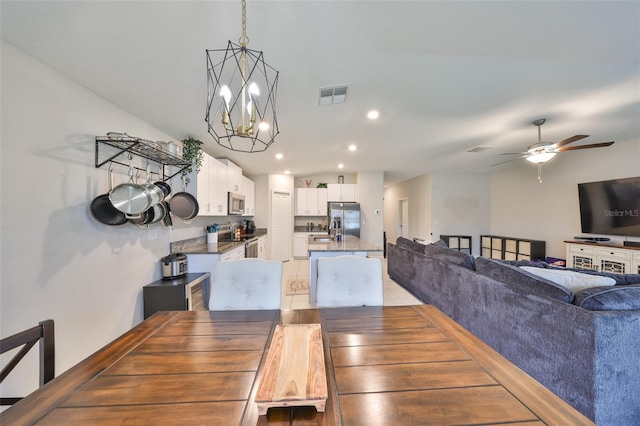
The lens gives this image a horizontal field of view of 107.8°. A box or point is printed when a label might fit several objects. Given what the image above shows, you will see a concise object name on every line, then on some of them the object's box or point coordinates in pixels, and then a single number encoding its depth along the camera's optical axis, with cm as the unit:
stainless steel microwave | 429
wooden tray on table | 72
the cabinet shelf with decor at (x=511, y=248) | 537
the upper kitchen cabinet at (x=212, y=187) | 334
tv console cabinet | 367
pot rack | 205
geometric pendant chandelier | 125
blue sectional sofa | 134
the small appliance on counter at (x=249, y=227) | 586
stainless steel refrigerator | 608
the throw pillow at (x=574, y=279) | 174
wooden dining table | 70
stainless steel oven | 438
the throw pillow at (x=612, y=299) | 144
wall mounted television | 391
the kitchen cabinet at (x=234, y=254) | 329
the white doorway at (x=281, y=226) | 630
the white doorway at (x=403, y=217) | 815
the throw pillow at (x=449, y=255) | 263
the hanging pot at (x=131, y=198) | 202
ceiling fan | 309
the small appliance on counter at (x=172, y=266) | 283
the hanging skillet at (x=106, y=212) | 202
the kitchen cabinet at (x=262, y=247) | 542
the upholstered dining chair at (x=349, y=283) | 170
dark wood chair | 95
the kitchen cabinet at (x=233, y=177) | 430
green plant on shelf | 322
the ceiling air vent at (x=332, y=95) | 227
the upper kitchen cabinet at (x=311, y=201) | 671
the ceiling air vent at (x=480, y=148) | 437
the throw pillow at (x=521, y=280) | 162
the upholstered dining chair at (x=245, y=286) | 164
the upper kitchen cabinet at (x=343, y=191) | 662
